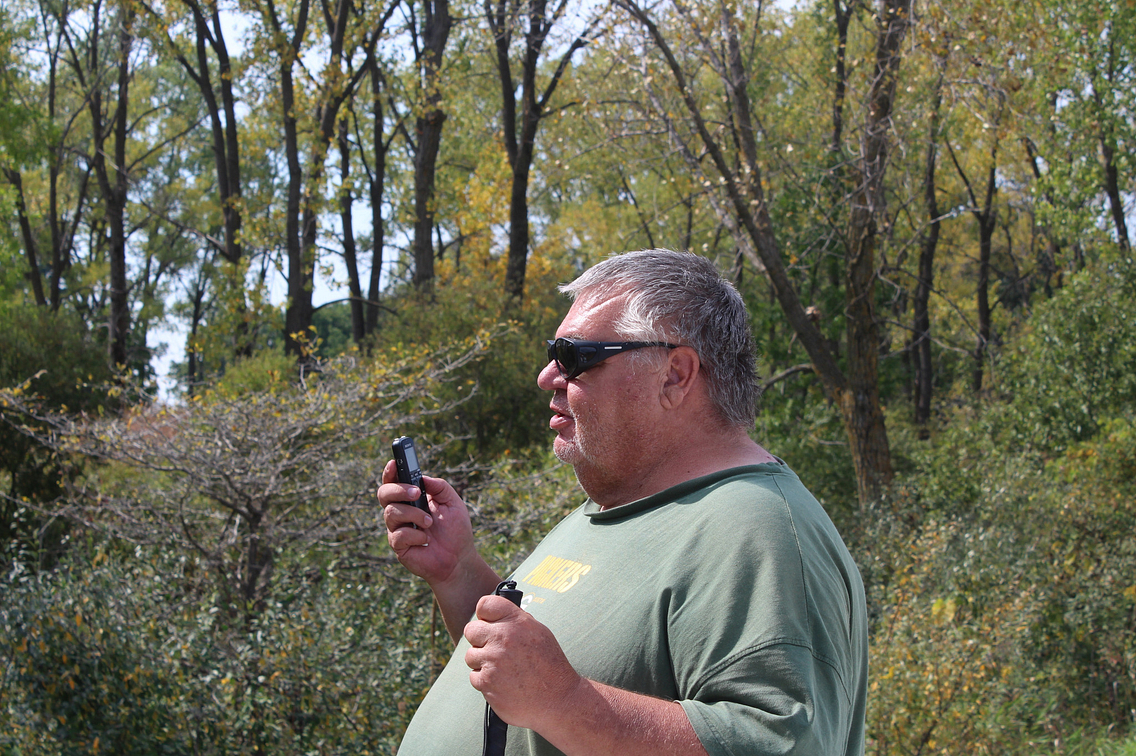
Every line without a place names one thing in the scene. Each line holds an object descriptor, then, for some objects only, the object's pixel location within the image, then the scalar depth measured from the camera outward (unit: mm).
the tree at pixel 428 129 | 12133
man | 1369
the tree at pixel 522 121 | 12151
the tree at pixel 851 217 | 8648
